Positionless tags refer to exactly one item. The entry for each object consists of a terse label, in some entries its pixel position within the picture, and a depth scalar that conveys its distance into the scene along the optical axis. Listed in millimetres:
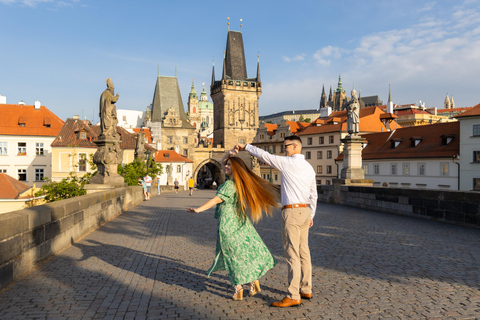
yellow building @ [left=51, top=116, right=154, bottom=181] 48250
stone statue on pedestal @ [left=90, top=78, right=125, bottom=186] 13180
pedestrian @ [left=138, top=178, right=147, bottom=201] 22972
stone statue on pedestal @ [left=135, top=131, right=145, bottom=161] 26541
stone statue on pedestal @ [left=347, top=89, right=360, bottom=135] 16312
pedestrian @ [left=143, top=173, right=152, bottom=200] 22947
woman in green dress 4312
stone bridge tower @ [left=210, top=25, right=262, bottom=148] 74750
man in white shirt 4164
